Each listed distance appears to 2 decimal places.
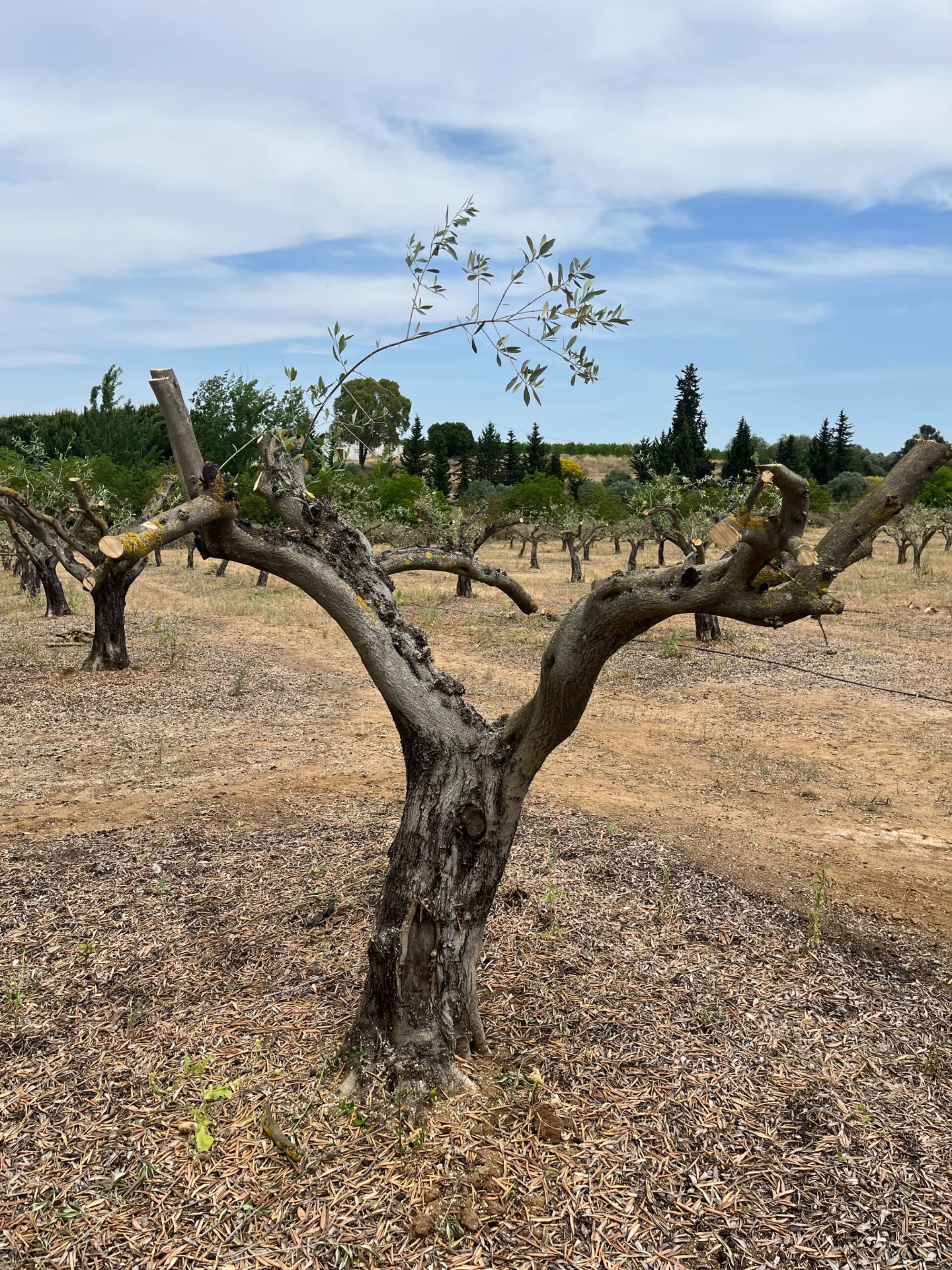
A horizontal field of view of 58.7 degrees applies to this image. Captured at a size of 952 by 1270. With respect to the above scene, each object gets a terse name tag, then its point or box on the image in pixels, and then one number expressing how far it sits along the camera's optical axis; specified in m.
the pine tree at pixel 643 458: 57.56
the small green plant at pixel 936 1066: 4.47
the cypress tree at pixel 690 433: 62.44
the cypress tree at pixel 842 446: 69.38
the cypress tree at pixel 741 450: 63.25
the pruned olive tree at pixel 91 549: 14.05
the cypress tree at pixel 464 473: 71.81
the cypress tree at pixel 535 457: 69.19
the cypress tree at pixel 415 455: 63.75
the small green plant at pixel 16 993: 4.73
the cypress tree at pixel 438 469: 67.94
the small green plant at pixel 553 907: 5.62
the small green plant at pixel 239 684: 13.88
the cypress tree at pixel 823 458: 68.62
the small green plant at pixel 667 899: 6.12
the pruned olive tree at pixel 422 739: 3.94
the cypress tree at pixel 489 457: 71.94
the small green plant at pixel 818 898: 5.82
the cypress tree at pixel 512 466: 69.19
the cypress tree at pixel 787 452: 64.69
